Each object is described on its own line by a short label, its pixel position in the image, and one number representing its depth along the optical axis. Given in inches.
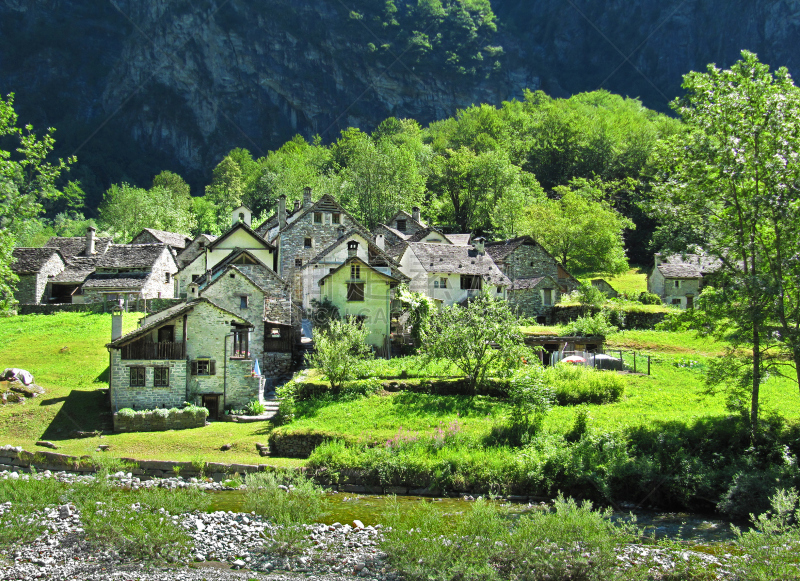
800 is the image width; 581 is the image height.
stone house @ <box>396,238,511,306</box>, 1975.9
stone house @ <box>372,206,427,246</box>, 2645.2
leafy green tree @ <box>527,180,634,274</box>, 2596.0
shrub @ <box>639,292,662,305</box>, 2208.4
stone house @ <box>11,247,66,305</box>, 2156.7
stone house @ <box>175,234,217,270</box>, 2402.8
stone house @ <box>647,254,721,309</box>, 2355.8
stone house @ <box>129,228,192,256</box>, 2628.0
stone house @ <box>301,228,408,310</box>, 1774.1
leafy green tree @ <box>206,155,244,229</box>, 3732.8
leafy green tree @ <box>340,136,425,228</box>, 2878.9
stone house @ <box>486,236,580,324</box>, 2079.2
